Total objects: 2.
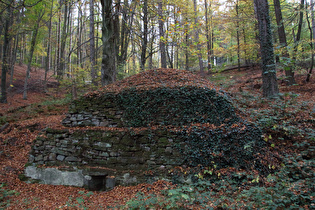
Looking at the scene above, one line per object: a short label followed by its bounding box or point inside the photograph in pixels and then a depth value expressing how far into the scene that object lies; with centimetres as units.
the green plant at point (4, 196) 396
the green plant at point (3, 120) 828
